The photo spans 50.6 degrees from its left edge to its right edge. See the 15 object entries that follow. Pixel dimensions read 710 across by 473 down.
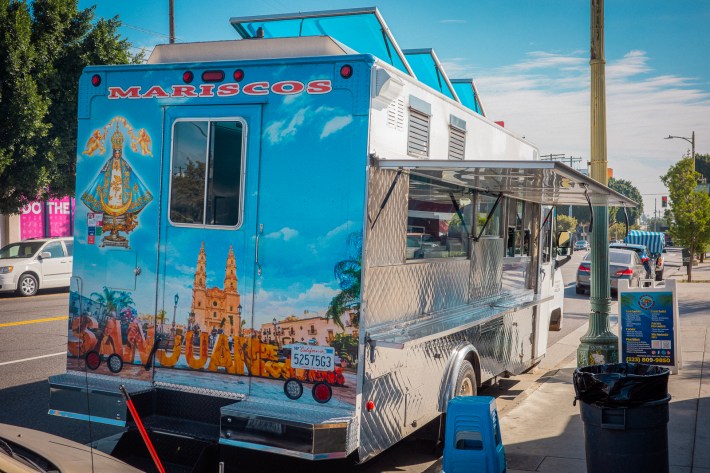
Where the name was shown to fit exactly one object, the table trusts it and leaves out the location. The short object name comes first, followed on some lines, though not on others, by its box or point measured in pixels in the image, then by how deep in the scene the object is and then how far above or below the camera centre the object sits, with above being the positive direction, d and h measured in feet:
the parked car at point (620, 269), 73.20 -2.87
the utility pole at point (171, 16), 83.82 +23.81
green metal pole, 31.81 -0.04
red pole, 12.24 -3.43
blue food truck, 17.01 -0.43
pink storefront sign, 95.86 +0.78
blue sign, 31.60 -3.61
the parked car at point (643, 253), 78.41 -1.34
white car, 62.08 -3.40
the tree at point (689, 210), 100.58 +4.37
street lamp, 130.47 +18.09
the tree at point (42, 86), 65.77 +12.79
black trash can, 16.15 -3.90
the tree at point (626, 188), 466.70 +33.95
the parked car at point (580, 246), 223.51 -1.98
